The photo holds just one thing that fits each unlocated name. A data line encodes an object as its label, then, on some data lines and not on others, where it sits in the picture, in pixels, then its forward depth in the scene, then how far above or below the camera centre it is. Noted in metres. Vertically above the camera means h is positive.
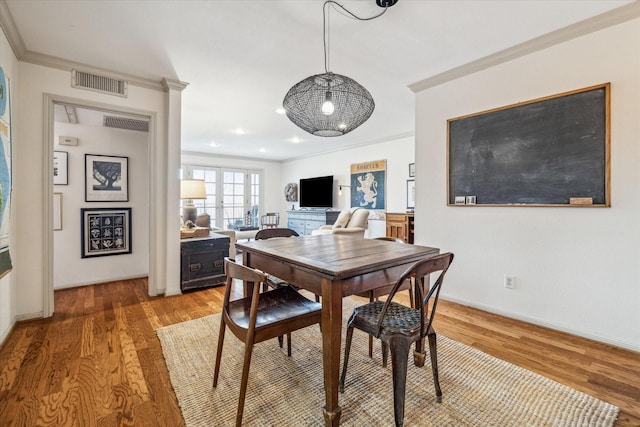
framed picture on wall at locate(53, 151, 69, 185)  3.60 +0.53
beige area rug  1.43 -1.01
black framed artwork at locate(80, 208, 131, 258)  3.75 -0.28
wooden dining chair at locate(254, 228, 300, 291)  2.45 -0.23
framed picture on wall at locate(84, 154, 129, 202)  3.79 +0.43
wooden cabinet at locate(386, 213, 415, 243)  5.08 -0.26
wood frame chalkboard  2.22 +0.52
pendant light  1.90 +0.75
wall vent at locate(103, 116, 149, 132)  3.66 +1.15
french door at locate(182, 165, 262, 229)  7.82 +0.46
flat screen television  7.20 +0.50
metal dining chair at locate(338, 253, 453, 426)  1.32 -0.58
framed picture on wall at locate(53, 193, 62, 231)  3.57 -0.01
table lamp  3.79 +0.28
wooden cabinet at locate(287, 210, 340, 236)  6.93 -0.21
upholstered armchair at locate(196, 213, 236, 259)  4.32 -0.43
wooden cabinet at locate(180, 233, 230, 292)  3.44 -0.63
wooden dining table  1.34 -0.31
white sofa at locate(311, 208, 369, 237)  5.04 -0.22
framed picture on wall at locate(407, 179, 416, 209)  5.58 +0.35
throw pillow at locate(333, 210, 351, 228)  5.51 -0.17
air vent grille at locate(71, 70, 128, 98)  2.82 +1.29
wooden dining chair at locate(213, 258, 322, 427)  1.36 -0.56
